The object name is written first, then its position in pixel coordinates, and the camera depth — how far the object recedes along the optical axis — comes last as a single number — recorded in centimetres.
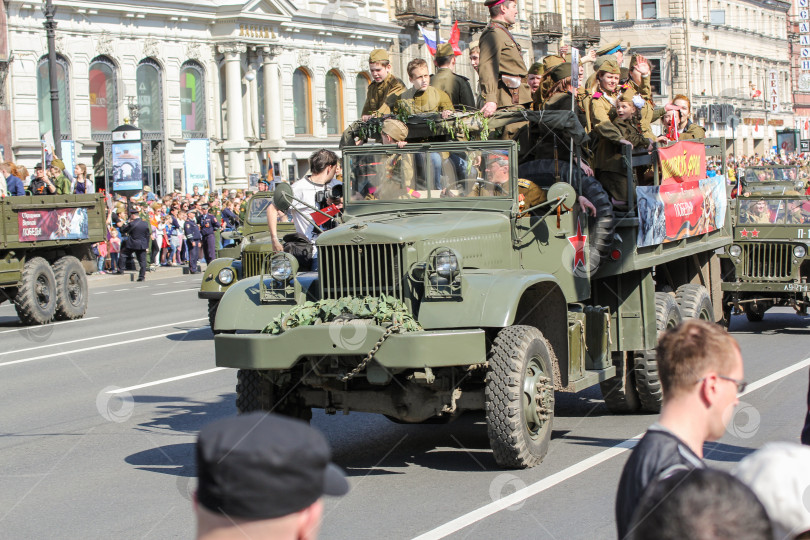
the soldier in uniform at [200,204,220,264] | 3222
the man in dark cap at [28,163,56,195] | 2114
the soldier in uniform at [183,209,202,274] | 3177
